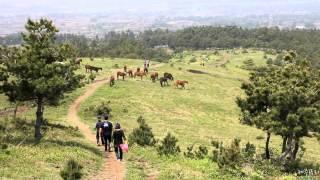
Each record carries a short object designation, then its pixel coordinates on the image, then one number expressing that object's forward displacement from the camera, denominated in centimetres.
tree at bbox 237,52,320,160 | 3241
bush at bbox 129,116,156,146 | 3438
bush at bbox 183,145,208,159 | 3061
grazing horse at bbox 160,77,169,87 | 6384
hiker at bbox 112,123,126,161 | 2741
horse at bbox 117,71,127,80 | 6318
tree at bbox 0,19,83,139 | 2847
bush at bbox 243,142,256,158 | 3443
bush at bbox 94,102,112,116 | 4612
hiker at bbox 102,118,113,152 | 2977
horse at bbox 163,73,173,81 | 6562
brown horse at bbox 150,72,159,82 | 6543
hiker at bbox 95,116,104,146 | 3234
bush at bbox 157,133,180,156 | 3002
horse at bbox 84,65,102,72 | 6681
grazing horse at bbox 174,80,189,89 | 6438
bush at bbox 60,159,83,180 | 1981
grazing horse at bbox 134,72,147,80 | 6600
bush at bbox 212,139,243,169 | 2714
